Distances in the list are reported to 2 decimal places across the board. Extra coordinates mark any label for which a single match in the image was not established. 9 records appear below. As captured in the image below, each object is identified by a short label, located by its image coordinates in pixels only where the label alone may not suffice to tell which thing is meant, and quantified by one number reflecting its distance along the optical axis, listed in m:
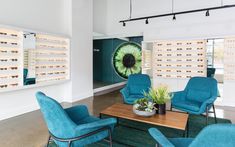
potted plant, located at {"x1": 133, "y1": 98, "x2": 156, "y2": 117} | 2.63
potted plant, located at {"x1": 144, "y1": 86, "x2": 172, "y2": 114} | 2.79
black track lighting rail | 5.00
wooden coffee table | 2.40
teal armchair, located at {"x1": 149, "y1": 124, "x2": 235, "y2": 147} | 1.19
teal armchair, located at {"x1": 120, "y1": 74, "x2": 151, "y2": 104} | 4.36
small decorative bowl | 2.62
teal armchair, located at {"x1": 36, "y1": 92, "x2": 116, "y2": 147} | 1.90
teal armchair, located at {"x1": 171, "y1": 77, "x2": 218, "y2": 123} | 3.28
